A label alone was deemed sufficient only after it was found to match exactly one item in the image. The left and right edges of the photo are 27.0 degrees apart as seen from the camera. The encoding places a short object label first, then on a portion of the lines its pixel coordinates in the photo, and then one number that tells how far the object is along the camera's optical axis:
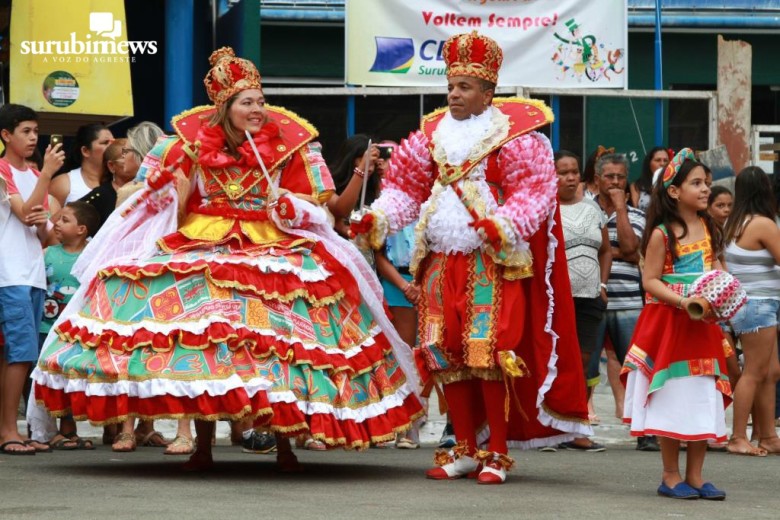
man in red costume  8.06
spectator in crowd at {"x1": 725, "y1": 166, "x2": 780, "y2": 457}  10.20
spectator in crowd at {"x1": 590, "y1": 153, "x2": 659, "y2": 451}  10.90
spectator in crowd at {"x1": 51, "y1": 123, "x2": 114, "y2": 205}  10.77
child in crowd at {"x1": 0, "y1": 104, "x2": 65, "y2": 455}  9.45
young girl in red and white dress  7.54
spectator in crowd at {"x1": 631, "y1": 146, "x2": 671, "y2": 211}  11.78
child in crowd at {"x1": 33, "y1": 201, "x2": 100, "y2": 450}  10.11
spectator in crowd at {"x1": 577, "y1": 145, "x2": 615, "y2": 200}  11.90
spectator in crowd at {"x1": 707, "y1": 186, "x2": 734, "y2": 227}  10.85
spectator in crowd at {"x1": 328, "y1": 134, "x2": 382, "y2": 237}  10.12
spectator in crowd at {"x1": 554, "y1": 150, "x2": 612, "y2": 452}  10.44
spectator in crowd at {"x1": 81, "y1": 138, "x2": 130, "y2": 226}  10.41
